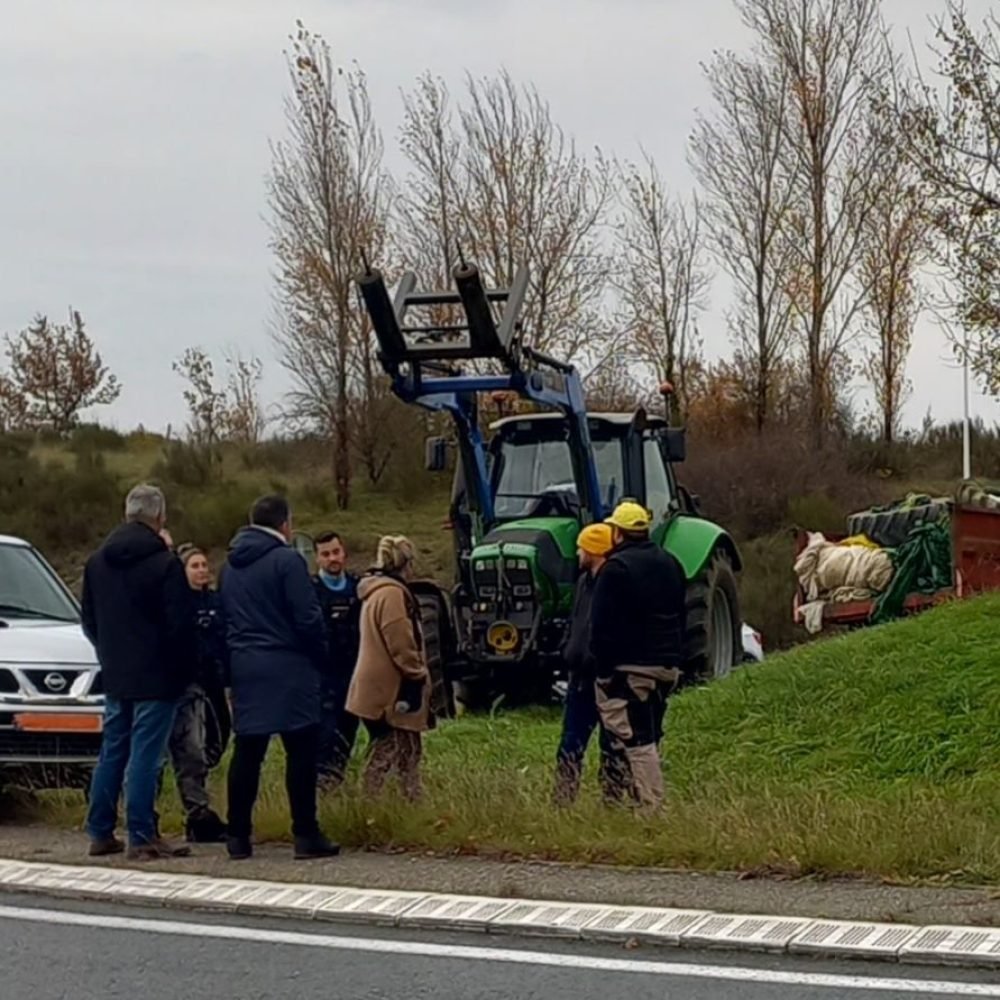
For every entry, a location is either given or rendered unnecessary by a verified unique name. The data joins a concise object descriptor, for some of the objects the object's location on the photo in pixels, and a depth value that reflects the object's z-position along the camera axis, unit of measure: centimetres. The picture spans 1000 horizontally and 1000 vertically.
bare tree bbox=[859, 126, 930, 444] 3862
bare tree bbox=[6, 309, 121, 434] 5438
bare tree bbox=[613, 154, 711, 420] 4194
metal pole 3441
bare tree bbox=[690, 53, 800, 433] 3928
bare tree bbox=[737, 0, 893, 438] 3888
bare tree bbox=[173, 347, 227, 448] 5219
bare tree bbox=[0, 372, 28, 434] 5217
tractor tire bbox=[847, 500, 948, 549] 2125
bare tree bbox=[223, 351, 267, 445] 5253
